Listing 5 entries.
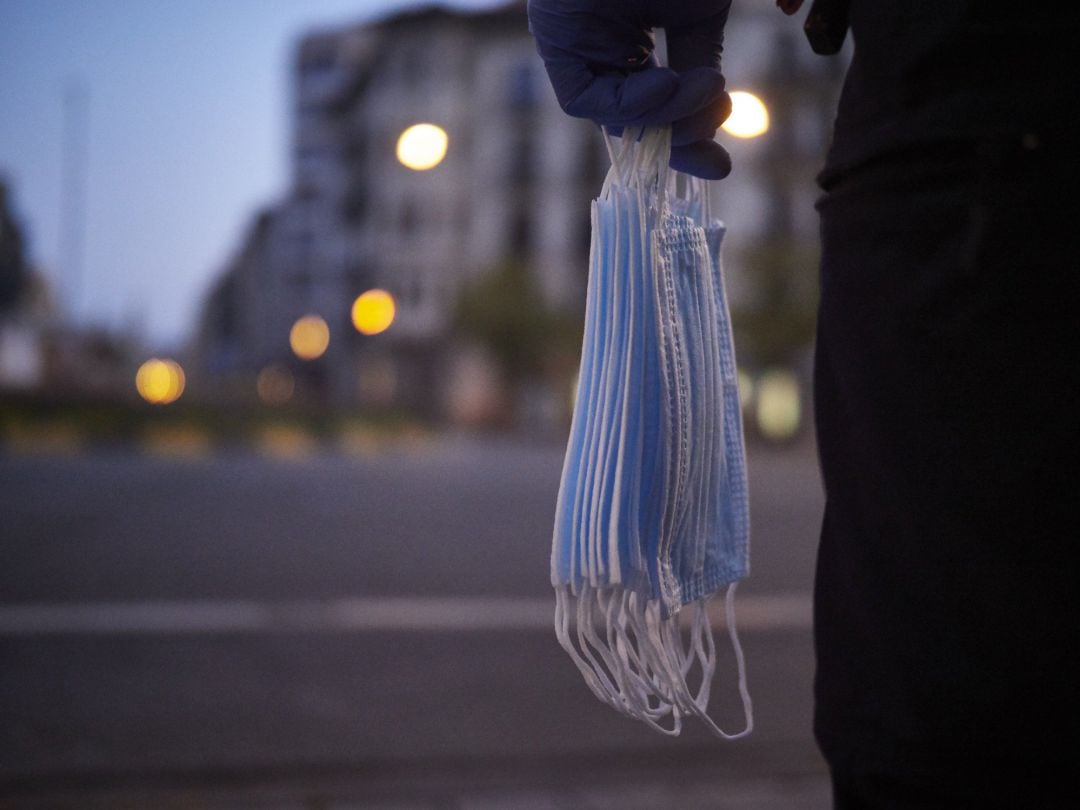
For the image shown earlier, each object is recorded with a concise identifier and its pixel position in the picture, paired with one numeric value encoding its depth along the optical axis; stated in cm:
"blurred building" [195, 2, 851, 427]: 3716
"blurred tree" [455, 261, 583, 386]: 3916
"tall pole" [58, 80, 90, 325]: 4406
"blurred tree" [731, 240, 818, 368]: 3484
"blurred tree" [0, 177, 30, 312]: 2750
